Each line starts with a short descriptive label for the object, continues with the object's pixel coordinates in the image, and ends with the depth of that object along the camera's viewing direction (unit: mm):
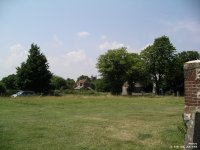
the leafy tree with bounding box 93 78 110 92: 58850
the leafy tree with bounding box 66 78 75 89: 77986
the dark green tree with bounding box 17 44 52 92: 33039
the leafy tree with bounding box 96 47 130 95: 44331
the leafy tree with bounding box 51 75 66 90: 64671
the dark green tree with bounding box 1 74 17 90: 54813
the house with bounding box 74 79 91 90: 78609
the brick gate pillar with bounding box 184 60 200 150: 5256
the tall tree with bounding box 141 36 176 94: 44787
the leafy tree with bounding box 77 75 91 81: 86685
